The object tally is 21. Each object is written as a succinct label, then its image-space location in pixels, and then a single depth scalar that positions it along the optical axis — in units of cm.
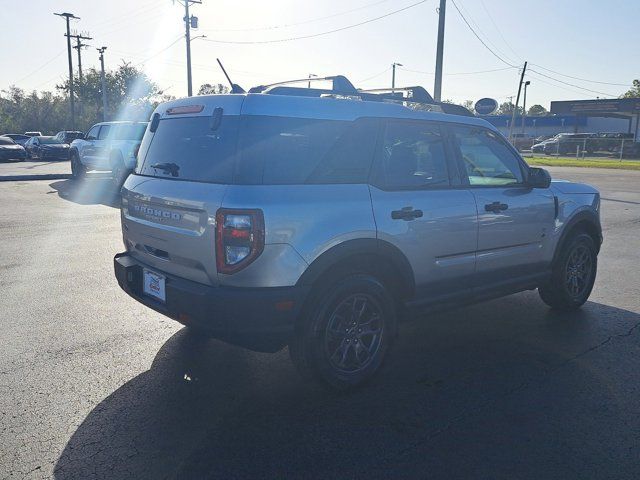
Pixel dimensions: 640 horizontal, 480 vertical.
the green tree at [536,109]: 12706
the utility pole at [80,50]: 5211
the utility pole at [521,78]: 4753
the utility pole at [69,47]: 4728
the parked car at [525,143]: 5510
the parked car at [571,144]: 4148
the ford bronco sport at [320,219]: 317
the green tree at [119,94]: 5591
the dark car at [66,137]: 3173
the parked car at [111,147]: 1520
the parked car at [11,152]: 2878
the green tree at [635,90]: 7896
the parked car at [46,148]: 2902
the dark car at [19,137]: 3978
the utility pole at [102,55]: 4638
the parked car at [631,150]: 3988
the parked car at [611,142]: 4153
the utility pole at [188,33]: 3126
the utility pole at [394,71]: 6000
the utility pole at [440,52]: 1891
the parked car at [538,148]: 4678
